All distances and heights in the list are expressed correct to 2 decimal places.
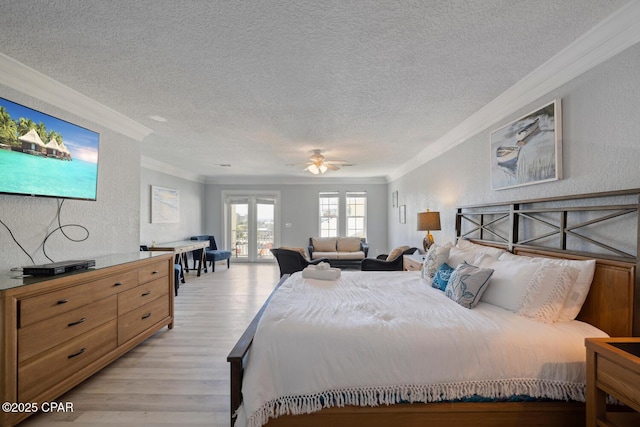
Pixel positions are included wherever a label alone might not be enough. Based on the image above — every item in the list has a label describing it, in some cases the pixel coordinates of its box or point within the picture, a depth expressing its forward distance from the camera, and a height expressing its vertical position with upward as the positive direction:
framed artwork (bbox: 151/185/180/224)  5.84 +0.26
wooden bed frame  1.55 -1.05
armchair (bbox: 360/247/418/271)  4.59 -0.78
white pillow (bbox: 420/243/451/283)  2.78 -0.44
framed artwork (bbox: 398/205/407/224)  6.38 +0.07
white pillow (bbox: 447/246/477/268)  2.63 -0.39
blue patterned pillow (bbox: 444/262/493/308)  2.03 -0.51
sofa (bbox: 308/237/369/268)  6.64 -0.82
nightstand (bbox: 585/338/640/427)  1.19 -0.73
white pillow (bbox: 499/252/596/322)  1.76 -0.47
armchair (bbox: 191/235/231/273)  6.79 -0.93
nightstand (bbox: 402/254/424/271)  3.73 -0.65
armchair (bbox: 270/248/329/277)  4.86 -0.76
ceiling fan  4.63 +0.88
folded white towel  2.92 -0.59
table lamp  4.07 -0.06
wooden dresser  1.65 -0.81
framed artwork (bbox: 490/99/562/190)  2.19 +0.61
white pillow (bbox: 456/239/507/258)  2.52 -0.31
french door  8.39 -0.23
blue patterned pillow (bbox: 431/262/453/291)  2.47 -0.54
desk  5.27 -0.62
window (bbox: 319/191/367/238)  8.38 +0.09
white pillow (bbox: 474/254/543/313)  1.88 -0.47
